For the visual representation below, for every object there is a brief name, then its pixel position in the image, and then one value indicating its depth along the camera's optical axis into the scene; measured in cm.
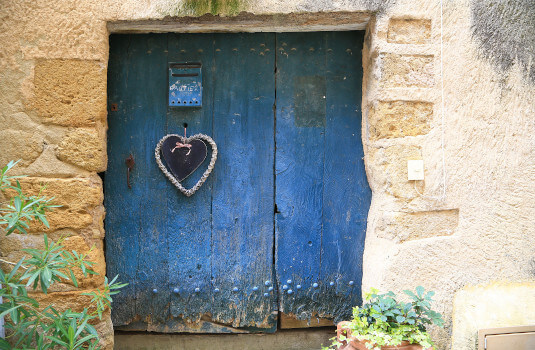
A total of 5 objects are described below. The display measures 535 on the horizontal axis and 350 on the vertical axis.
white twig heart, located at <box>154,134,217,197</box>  244
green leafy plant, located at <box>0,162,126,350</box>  173
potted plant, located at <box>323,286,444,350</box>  193
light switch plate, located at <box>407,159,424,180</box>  226
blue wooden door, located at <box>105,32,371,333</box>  249
